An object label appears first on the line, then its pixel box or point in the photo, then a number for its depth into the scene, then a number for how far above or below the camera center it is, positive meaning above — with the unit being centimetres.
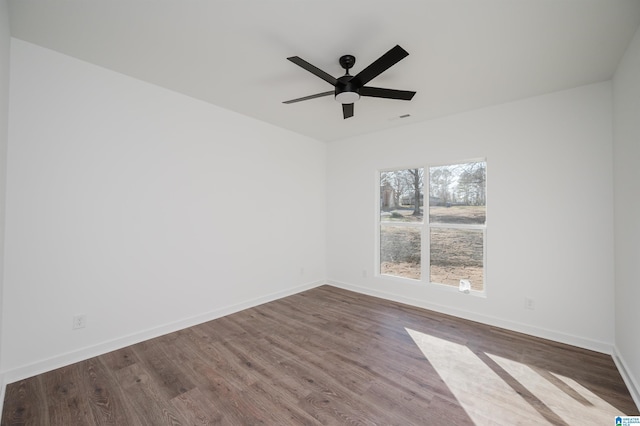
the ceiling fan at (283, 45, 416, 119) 181 +107
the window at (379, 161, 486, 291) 340 -11
